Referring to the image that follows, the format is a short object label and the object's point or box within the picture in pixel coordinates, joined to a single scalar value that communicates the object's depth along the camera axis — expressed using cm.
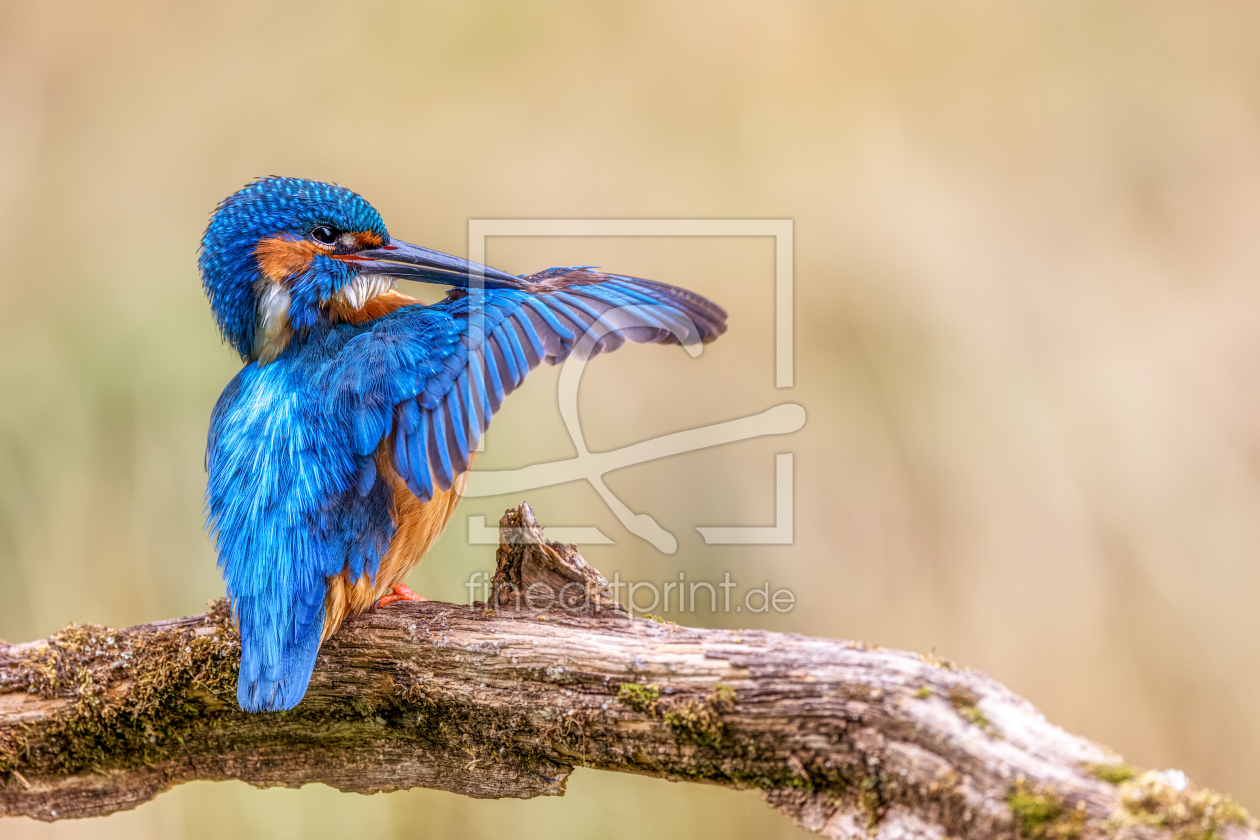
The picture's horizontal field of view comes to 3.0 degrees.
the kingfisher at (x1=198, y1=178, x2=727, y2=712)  512
